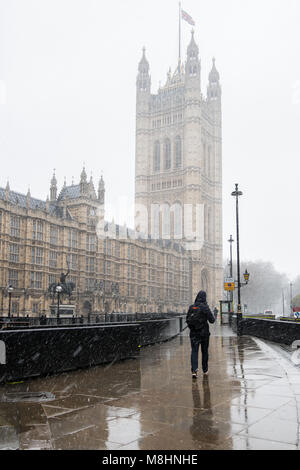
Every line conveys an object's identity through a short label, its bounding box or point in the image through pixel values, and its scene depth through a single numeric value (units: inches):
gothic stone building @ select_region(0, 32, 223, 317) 2074.3
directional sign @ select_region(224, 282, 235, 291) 1414.9
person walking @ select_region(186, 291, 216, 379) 392.8
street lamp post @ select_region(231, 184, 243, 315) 1138.8
